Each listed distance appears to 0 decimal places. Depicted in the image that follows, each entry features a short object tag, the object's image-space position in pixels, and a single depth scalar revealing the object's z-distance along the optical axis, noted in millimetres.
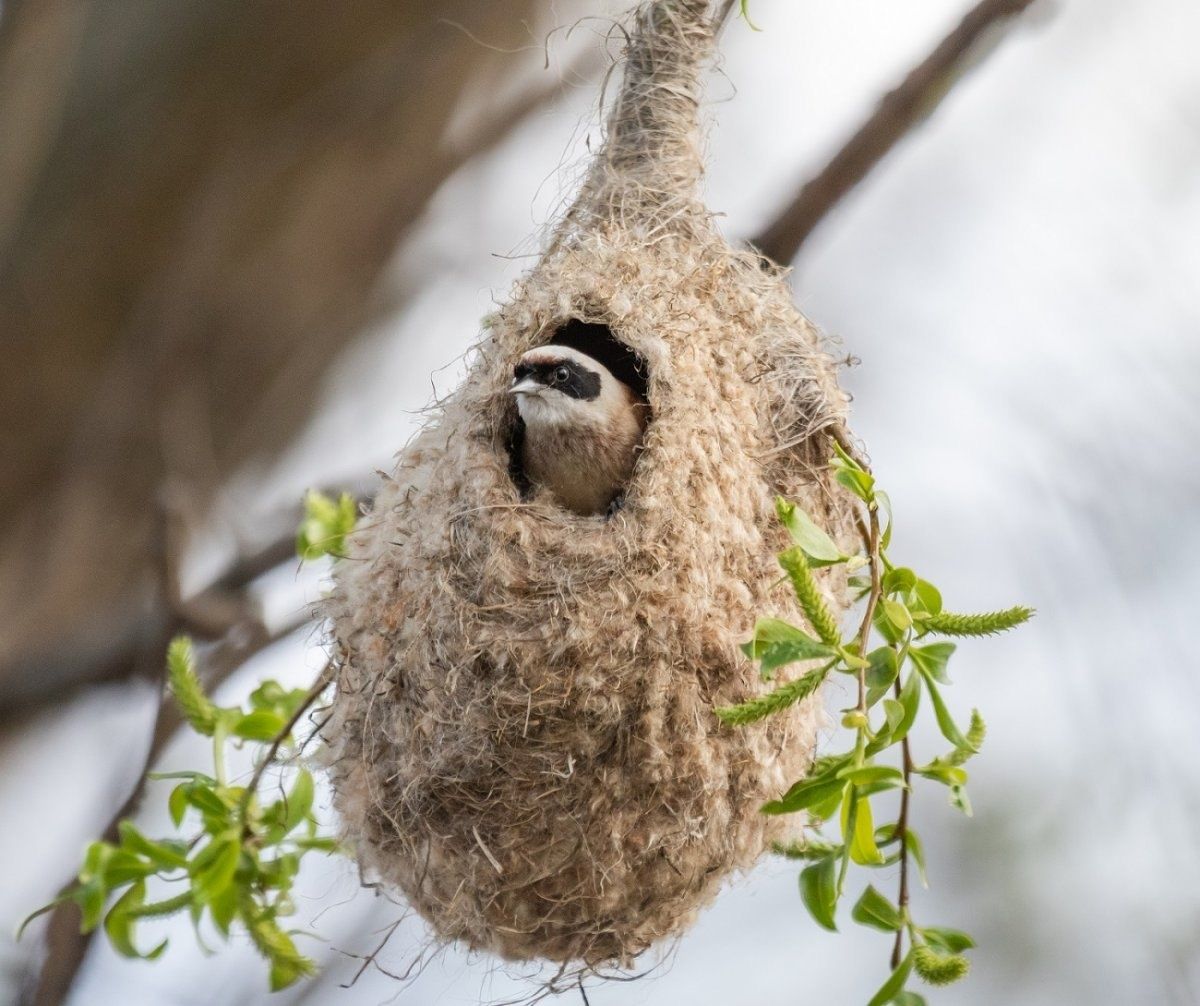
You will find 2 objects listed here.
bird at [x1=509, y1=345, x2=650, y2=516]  4285
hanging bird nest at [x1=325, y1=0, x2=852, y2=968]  3572
